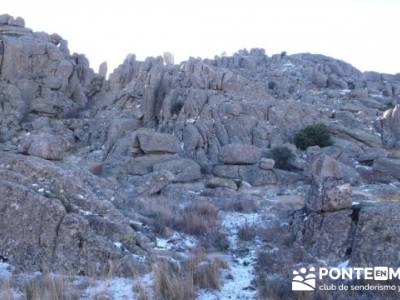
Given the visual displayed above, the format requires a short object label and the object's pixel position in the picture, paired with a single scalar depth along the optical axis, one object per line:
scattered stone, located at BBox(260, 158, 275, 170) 27.17
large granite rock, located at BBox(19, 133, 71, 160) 12.34
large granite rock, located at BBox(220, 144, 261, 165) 28.09
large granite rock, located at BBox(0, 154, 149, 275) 8.12
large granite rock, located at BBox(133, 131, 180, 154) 28.91
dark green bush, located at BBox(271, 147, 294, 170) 29.88
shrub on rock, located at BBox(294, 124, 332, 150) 34.78
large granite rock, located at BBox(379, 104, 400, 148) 36.59
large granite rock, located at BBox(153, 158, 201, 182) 25.78
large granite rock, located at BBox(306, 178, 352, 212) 9.95
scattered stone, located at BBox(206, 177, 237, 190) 23.72
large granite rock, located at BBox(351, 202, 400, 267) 8.45
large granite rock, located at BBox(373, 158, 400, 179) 26.36
